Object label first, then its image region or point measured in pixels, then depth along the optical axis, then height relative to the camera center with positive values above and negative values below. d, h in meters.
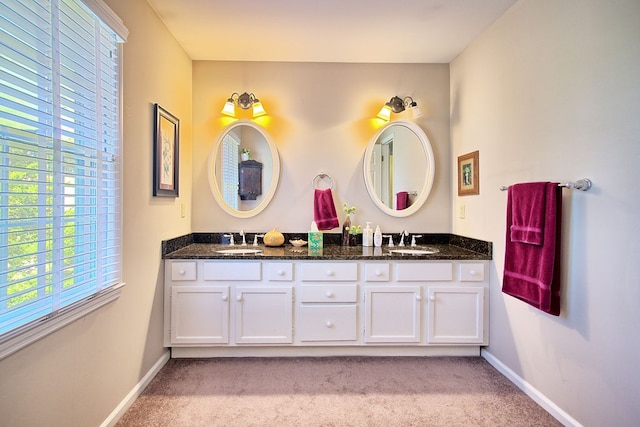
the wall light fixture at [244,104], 2.73 +0.90
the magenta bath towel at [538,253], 1.65 -0.23
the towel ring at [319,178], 2.86 +0.29
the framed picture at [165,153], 2.12 +0.39
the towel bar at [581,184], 1.52 +0.14
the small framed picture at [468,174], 2.47 +0.30
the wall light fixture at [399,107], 2.77 +0.90
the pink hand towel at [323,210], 2.80 +0.00
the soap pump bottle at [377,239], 2.74 -0.24
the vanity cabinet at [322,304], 2.31 -0.68
